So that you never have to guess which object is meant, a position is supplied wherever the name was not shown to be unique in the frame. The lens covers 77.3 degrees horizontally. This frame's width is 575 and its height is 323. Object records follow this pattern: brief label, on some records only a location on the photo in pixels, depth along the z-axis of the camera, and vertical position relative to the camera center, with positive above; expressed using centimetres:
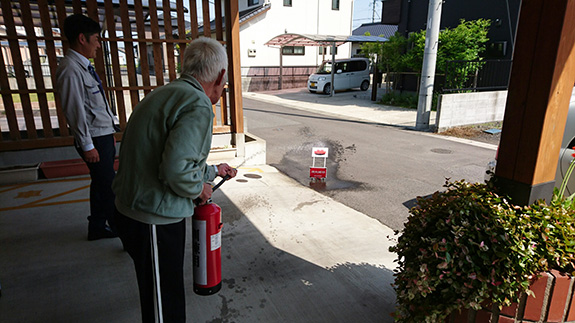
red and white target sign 610 -142
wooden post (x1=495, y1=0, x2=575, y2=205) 193 -16
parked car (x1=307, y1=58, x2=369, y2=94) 2108 -57
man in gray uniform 305 -40
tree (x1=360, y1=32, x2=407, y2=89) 1641 +64
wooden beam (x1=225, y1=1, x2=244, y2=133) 607 -1
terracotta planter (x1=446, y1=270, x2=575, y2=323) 187 -123
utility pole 1035 +2
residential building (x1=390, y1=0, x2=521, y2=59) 1400 +214
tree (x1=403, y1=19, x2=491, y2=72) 1308 +88
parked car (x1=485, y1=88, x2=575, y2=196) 354 -84
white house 2405 +245
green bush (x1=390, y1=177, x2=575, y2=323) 186 -97
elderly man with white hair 175 -52
